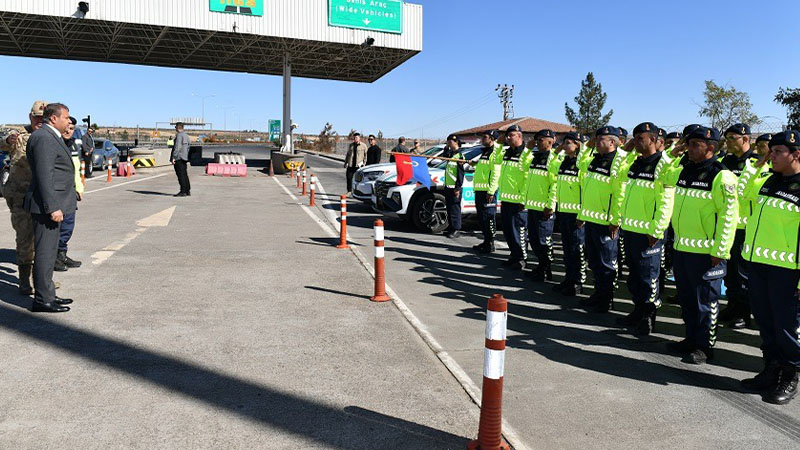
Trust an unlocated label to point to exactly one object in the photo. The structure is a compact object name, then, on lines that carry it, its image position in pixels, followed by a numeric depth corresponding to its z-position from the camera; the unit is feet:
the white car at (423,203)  38.52
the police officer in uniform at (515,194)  27.32
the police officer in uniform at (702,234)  15.29
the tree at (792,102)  88.28
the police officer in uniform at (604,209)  20.30
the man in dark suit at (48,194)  17.85
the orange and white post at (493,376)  10.07
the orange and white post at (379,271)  20.83
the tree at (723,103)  153.58
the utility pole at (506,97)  230.89
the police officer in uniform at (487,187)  31.17
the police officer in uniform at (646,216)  17.83
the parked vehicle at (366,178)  47.98
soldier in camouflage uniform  19.84
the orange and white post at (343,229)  31.78
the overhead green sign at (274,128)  151.12
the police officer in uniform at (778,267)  13.24
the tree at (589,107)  257.14
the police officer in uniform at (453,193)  35.09
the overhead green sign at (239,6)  101.91
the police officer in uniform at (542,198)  25.09
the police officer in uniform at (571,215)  22.91
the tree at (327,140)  244.63
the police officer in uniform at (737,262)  19.92
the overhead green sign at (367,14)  109.60
